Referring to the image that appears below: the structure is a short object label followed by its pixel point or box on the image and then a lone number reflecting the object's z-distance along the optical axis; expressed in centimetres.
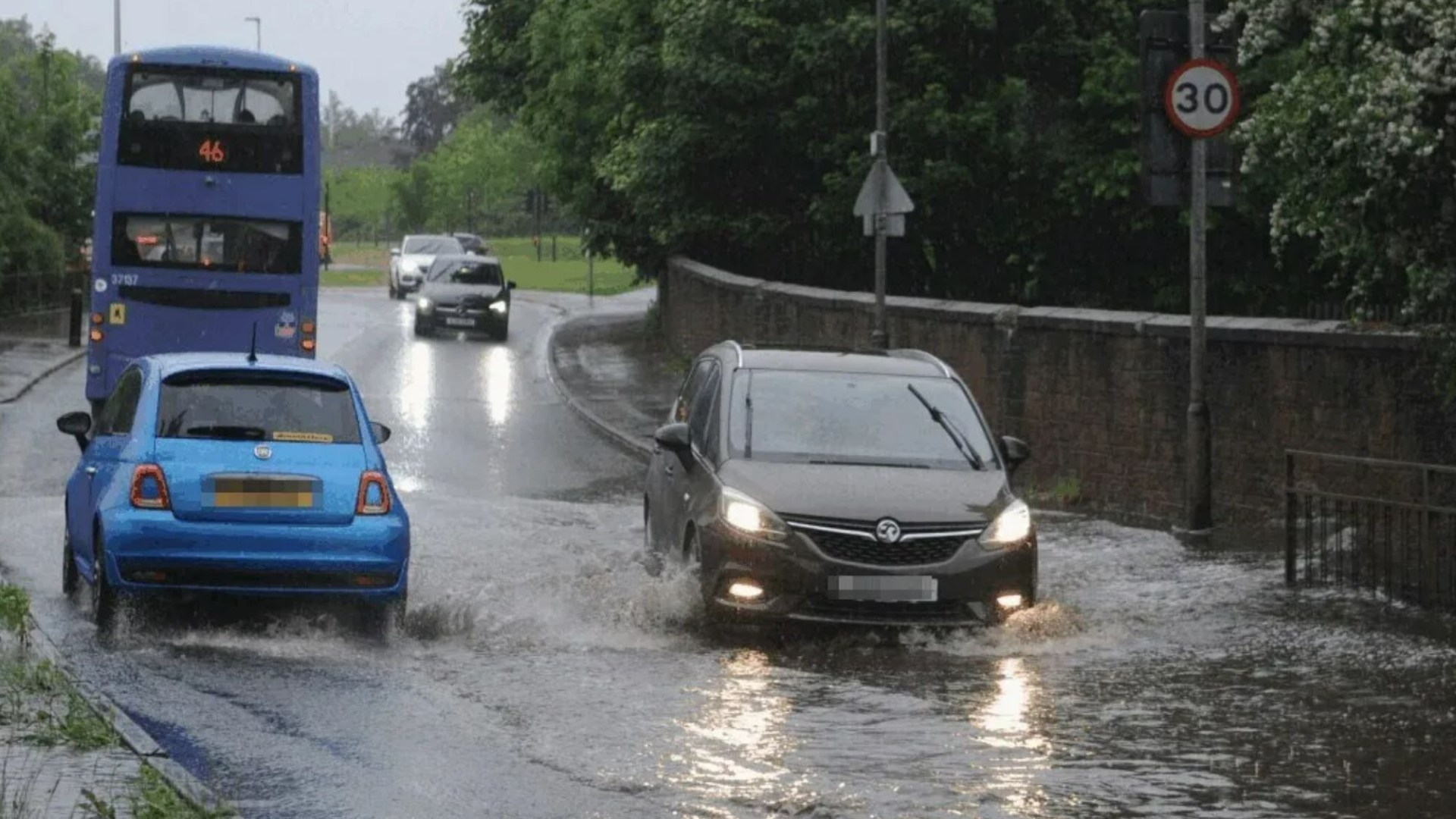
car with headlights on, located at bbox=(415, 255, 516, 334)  4794
